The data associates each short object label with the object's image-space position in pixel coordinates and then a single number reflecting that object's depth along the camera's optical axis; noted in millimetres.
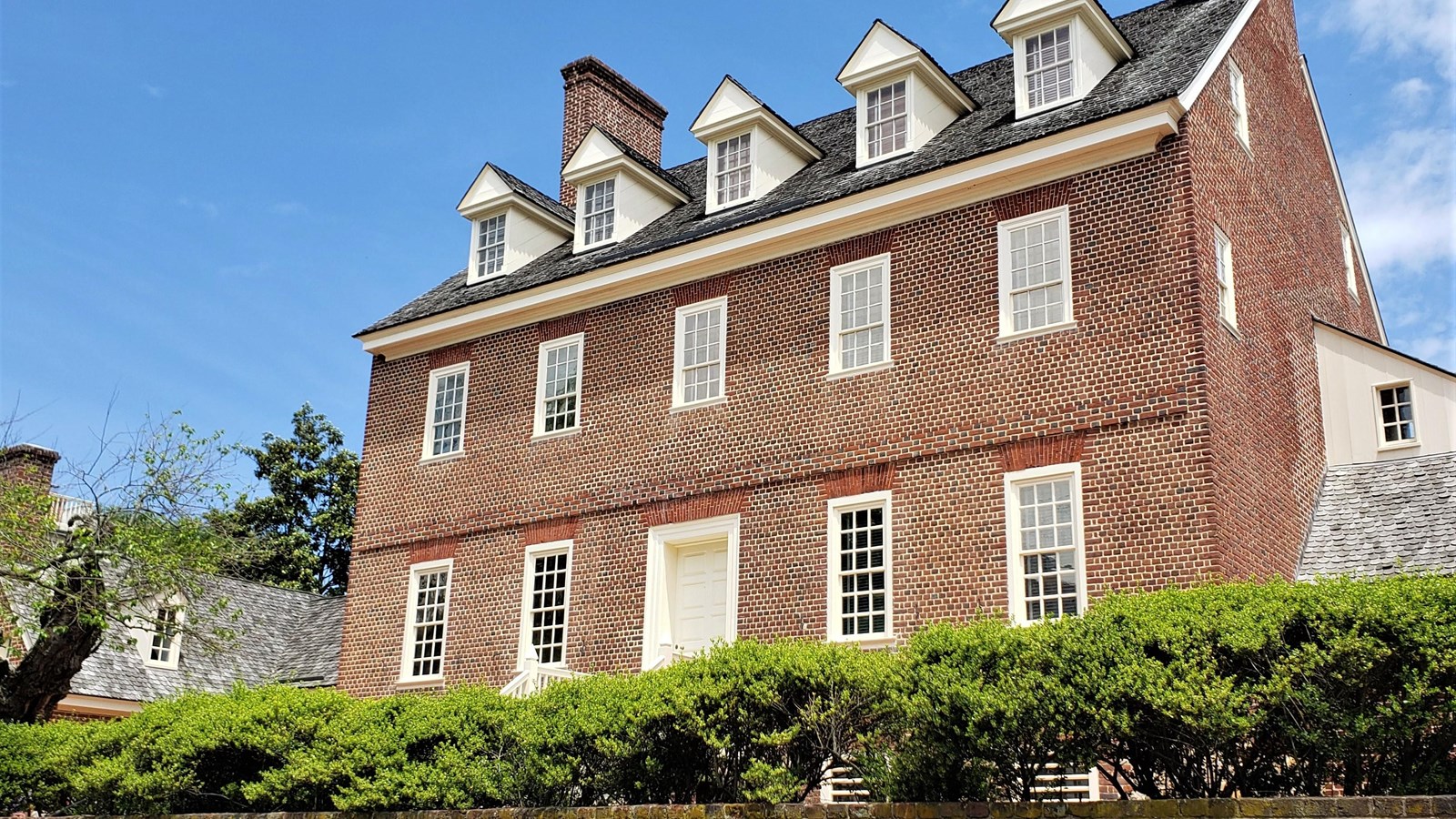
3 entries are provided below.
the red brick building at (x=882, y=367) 15453
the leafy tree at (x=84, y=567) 18266
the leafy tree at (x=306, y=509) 42938
